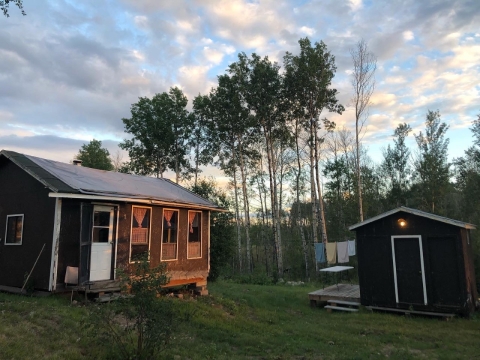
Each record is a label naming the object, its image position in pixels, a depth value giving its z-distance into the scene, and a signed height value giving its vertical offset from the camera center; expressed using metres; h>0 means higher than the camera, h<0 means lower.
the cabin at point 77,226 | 9.16 +0.32
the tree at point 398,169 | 29.02 +5.67
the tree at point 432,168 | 26.06 +5.10
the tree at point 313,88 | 22.20 +9.73
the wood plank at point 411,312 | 10.54 -2.61
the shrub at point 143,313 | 5.46 -1.27
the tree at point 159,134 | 28.77 +8.72
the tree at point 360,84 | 22.14 +9.77
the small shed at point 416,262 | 10.68 -1.02
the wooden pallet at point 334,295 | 12.63 -2.38
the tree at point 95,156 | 32.62 +8.01
